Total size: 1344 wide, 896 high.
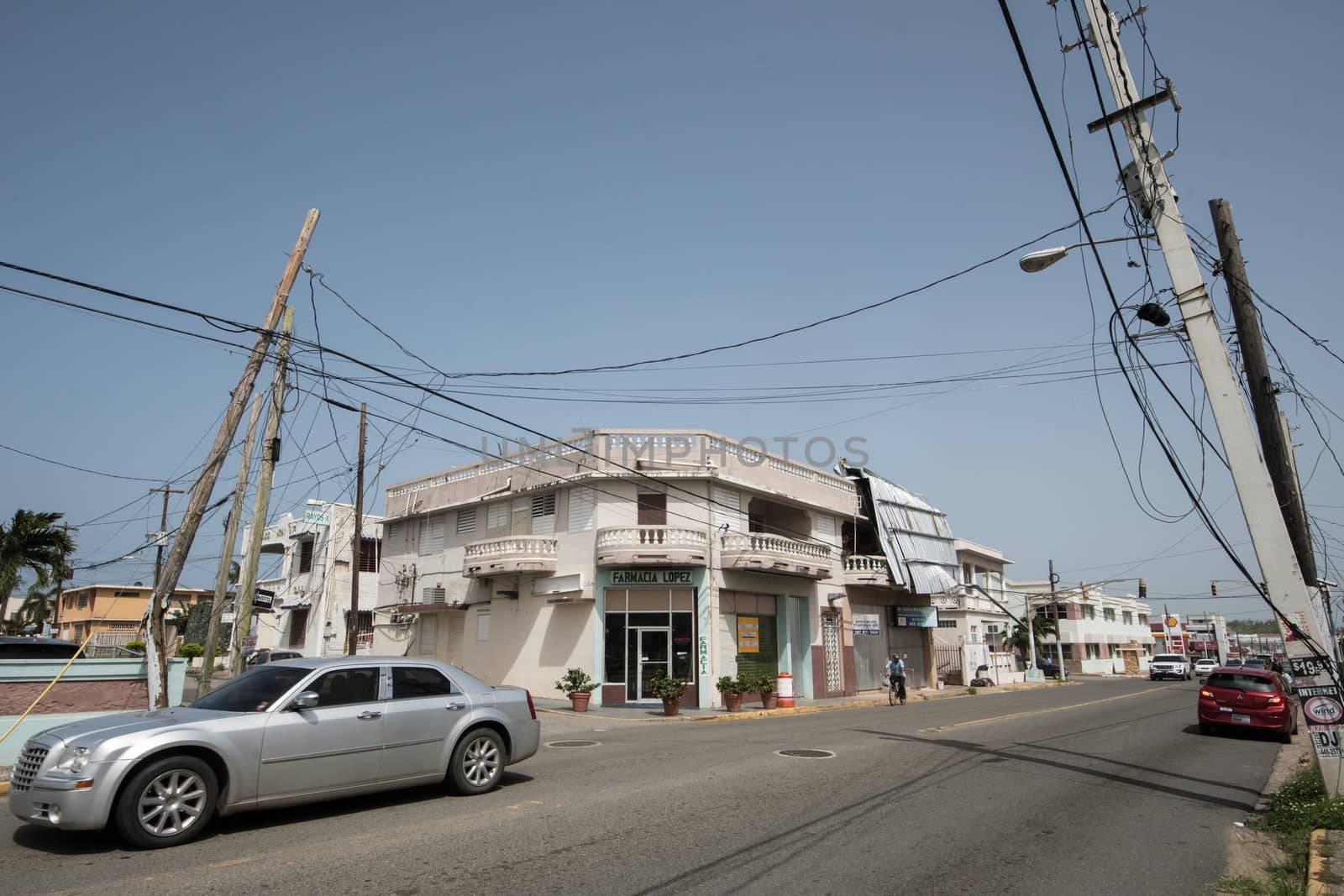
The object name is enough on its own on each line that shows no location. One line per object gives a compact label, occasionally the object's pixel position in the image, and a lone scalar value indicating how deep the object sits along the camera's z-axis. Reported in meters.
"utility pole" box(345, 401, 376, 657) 25.03
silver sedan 6.59
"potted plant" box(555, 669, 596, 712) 23.53
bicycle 28.12
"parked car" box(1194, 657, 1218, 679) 55.82
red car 16.52
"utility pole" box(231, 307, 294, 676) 16.91
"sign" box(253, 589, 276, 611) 20.38
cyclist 28.09
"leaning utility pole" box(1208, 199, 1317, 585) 10.84
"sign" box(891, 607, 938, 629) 35.88
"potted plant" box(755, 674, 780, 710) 24.98
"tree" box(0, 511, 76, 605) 24.42
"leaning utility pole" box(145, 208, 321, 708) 12.58
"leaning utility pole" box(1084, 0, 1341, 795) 8.71
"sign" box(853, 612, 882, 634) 33.09
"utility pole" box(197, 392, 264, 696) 16.58
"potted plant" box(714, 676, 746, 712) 23.94
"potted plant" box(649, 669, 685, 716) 22.67
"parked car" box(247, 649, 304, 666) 31.53
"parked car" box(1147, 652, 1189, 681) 52.56
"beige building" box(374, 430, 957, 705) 26.31
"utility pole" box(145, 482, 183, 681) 12.56
